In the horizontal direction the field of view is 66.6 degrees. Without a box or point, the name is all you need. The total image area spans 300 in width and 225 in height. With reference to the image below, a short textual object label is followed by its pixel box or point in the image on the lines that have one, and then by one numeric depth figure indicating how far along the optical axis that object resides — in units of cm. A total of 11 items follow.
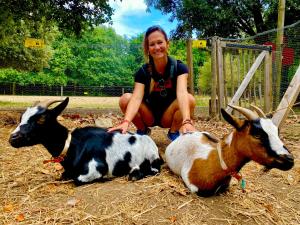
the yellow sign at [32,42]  506
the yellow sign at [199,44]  521
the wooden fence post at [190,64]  504
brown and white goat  158
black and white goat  191
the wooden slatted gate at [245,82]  478
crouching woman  243
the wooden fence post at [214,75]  508
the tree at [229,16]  963
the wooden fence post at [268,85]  538
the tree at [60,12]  482
